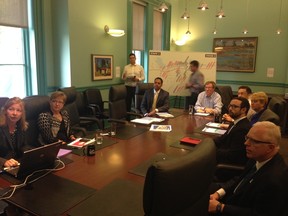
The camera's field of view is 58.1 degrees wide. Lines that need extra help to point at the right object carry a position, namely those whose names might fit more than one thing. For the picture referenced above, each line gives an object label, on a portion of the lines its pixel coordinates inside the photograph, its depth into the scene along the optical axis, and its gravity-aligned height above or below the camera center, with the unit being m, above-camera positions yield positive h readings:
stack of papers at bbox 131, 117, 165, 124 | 3.13 -0.61
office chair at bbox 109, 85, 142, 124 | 3.71 -0.49
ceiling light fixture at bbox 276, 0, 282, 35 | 5.69 +0.97
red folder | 2.33 -0.63
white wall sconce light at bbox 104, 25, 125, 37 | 4.82 +0.71
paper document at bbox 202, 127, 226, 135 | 2.78 -0.64
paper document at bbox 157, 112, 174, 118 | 3.56 -0.61
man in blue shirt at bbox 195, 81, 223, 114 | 3.95 -0.47
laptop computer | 1.51 -0.56
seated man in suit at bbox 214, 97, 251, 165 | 2.10 -0.53
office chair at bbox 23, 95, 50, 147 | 2.51 -0.42
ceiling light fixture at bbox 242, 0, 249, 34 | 6.38 +1.61
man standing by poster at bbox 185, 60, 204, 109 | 5.66 -0.23
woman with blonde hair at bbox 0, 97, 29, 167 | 2.07 -0.50
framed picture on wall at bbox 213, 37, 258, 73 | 6.46 +0.48
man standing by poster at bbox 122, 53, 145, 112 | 5.29 -0.16
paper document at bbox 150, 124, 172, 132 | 2.80 -0.63
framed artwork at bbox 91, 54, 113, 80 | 4.70 +0.05
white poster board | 5.89 +0.06
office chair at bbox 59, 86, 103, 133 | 3.38 -0.56
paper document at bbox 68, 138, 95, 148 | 2.21 -0.63
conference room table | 1.61 -0.66
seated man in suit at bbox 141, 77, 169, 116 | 4.23 -0.46
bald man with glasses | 1.30 -0.59
